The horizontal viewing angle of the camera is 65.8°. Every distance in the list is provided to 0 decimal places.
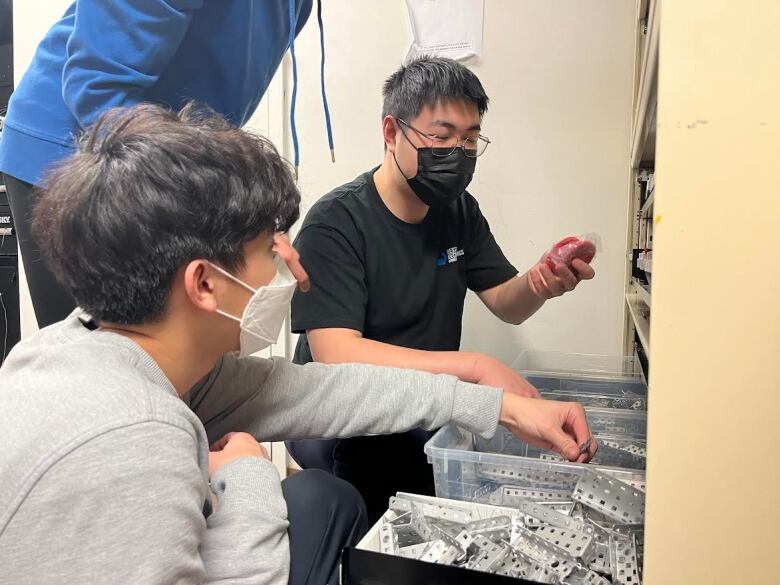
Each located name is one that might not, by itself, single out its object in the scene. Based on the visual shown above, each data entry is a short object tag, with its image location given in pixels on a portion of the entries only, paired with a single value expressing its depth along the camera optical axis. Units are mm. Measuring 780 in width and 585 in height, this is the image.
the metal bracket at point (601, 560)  678
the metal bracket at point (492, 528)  724
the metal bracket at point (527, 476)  803
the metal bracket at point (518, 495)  810
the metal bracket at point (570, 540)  688
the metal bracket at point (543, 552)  673
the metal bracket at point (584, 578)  648
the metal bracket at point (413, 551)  702
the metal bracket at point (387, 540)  707
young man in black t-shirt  1158
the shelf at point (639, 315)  936
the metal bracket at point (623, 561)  646
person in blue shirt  855
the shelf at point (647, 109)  840
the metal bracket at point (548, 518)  729
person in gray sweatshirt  472
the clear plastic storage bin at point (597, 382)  1229
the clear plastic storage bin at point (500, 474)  794
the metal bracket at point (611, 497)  715
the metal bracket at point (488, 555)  672
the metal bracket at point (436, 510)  771
